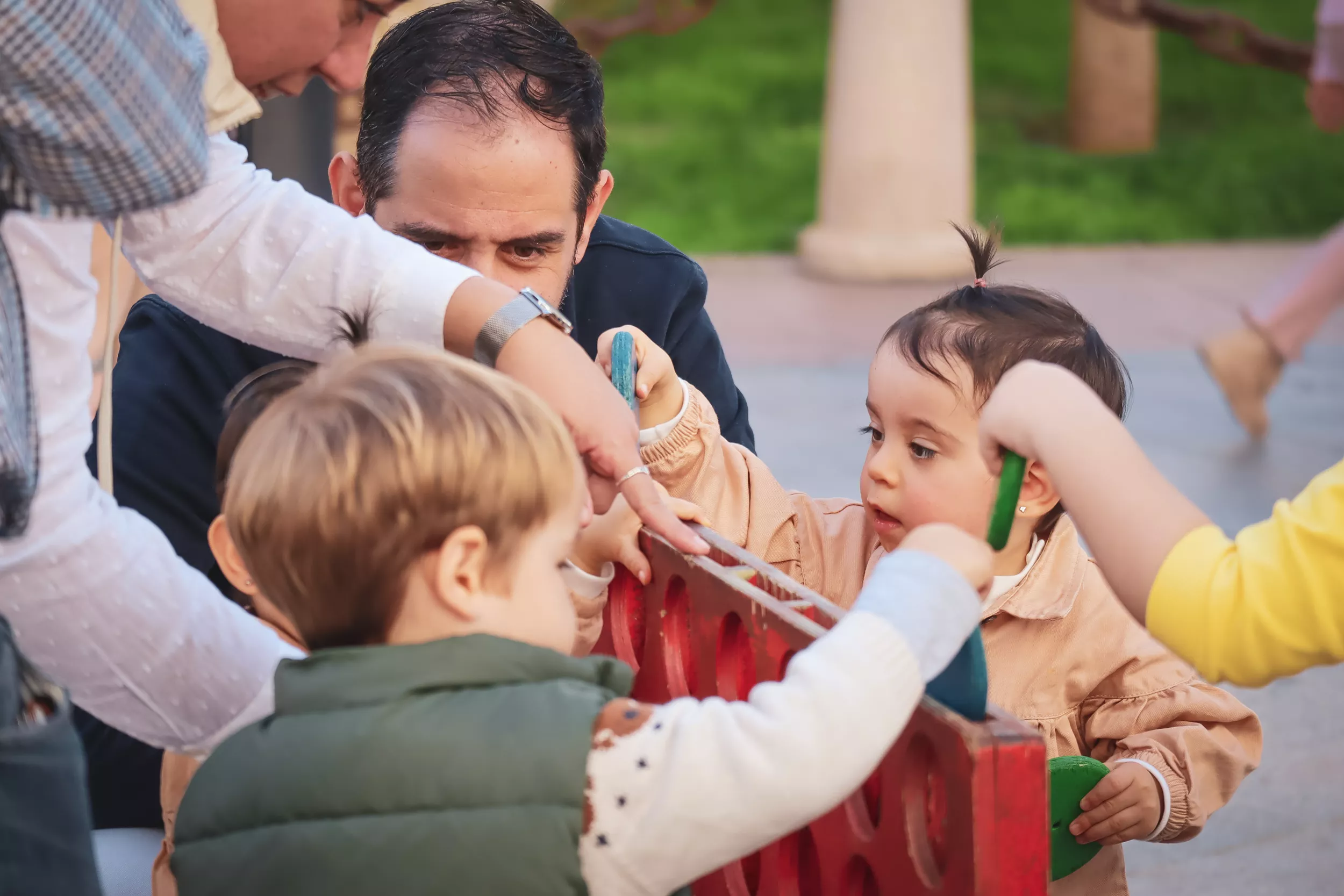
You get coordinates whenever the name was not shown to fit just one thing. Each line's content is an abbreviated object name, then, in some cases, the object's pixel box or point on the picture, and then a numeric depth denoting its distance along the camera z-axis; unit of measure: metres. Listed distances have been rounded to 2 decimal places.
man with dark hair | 2.31
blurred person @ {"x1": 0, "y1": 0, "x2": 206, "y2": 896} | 1.70
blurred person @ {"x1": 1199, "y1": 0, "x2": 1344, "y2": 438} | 4.82
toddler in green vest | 1.78
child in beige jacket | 2.16
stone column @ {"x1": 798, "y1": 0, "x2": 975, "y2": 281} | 7.51
